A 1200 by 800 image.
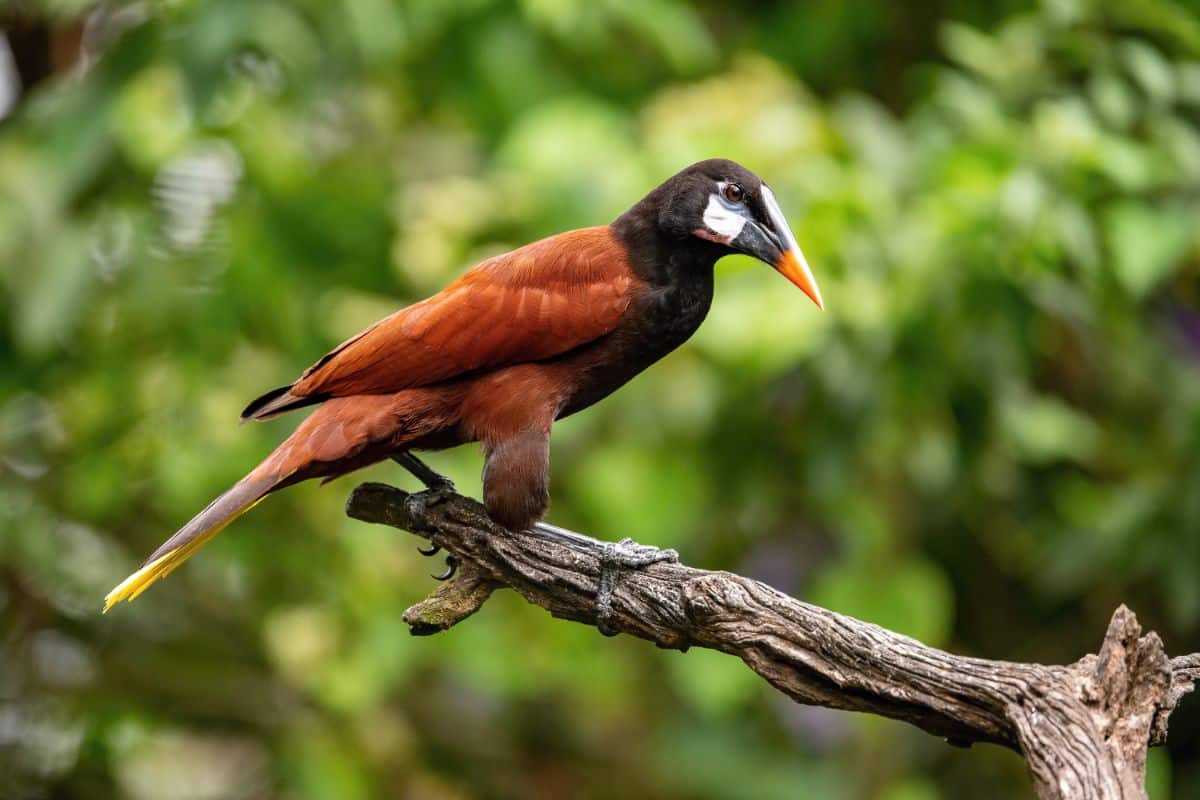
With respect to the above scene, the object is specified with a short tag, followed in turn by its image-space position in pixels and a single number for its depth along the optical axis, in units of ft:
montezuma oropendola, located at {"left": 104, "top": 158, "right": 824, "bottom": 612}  22.16
